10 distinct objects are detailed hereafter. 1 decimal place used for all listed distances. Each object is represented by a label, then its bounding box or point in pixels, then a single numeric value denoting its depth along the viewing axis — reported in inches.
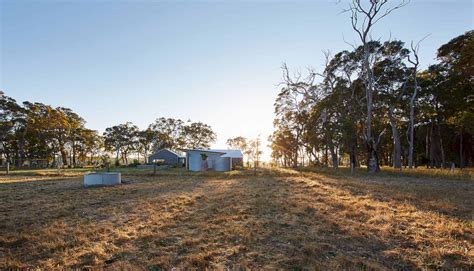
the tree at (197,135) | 2144.4
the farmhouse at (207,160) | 1117.7
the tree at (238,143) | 2406.5
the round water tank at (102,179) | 487.6
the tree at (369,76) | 761.6
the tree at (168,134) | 2087.8
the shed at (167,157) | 1577.0
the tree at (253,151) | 2234.3
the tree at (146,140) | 2042.3
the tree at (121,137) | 2087.8
